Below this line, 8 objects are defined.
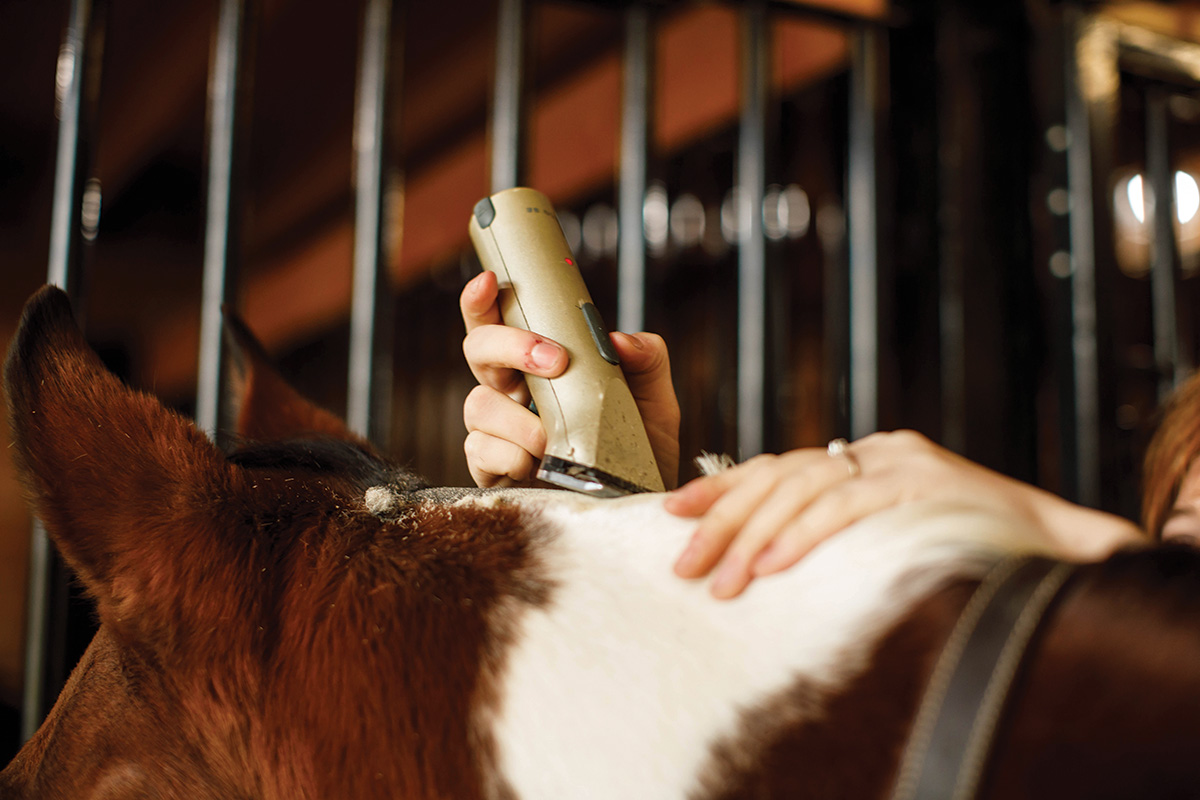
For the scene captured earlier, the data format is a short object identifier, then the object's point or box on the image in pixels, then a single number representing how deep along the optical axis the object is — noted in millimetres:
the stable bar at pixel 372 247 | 850
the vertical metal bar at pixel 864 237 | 1056
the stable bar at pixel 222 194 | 782
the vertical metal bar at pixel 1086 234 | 1165
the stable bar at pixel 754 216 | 1006
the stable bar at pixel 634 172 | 949
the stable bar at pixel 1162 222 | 1351
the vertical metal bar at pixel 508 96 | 891
